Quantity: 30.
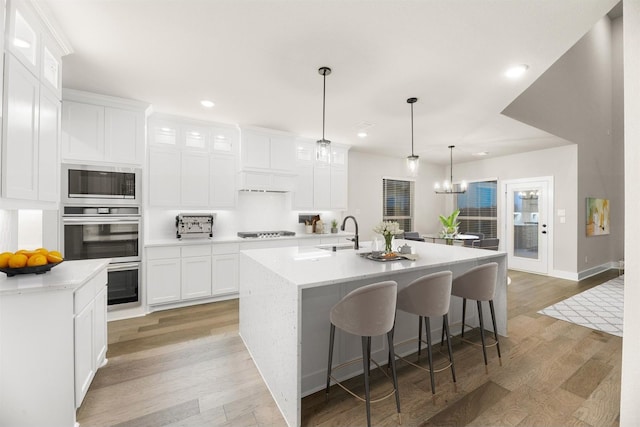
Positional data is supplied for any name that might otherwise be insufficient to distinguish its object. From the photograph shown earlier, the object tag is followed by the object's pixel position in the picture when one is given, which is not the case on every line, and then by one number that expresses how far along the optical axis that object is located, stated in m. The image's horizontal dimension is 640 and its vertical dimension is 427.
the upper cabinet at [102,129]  3.17
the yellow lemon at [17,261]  1.72
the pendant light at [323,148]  2.66
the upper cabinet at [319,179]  5.06
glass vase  2.50
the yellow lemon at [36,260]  1.79
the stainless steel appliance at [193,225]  4.08
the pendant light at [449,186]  5.71
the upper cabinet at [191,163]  3.87
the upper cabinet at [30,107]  1.73
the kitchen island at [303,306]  1.76
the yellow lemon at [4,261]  1.73
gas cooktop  4.55
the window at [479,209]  6.89
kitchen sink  2.99
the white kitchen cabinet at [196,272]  3.84
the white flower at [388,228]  2.48
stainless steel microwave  3.21
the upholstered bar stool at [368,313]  1.71
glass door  5.92
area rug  3.35
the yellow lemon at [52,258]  1.90
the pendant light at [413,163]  3.27
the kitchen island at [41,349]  1.57
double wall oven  3.20
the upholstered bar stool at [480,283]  2.41
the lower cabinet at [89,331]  1.77
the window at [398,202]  6.78
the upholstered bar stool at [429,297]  2.02
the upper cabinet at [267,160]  4.43
